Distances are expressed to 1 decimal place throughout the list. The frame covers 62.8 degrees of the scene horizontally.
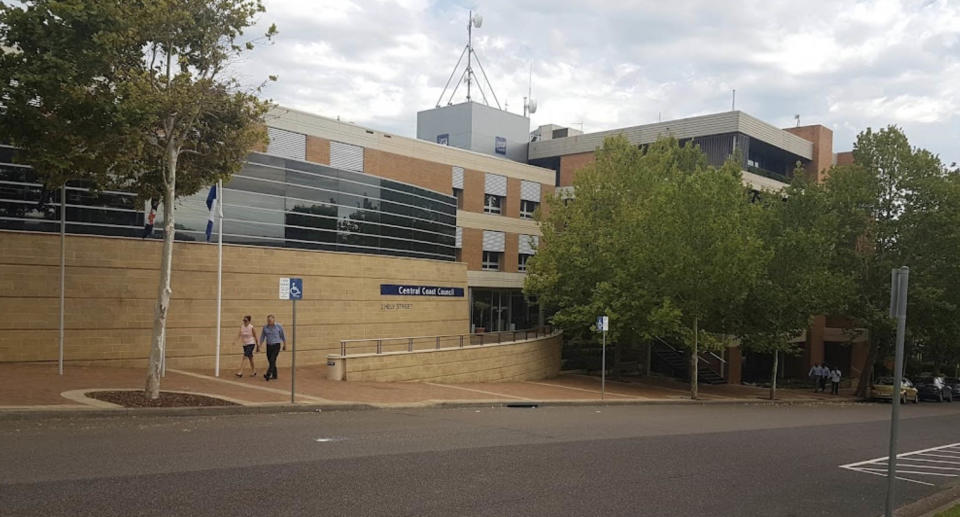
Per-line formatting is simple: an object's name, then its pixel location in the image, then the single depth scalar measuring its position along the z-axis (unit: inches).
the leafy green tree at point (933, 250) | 1445.6
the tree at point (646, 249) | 1122.7
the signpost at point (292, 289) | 609.0
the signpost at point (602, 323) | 937.5
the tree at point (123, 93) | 517.3
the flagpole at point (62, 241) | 660.7
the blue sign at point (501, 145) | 2075.5
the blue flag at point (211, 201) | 789.1
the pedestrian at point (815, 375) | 1724.9
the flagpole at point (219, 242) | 788.6
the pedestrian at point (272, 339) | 755.4
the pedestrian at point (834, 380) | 1653.5
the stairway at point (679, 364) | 1770.4
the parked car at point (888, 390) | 1469.0
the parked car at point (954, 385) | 1738.2
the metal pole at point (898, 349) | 323.3
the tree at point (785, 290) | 1277.1
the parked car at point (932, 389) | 1637.6
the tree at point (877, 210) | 1503.4
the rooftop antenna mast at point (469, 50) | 2037.4
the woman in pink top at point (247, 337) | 751.1
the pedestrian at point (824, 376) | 1701.5
